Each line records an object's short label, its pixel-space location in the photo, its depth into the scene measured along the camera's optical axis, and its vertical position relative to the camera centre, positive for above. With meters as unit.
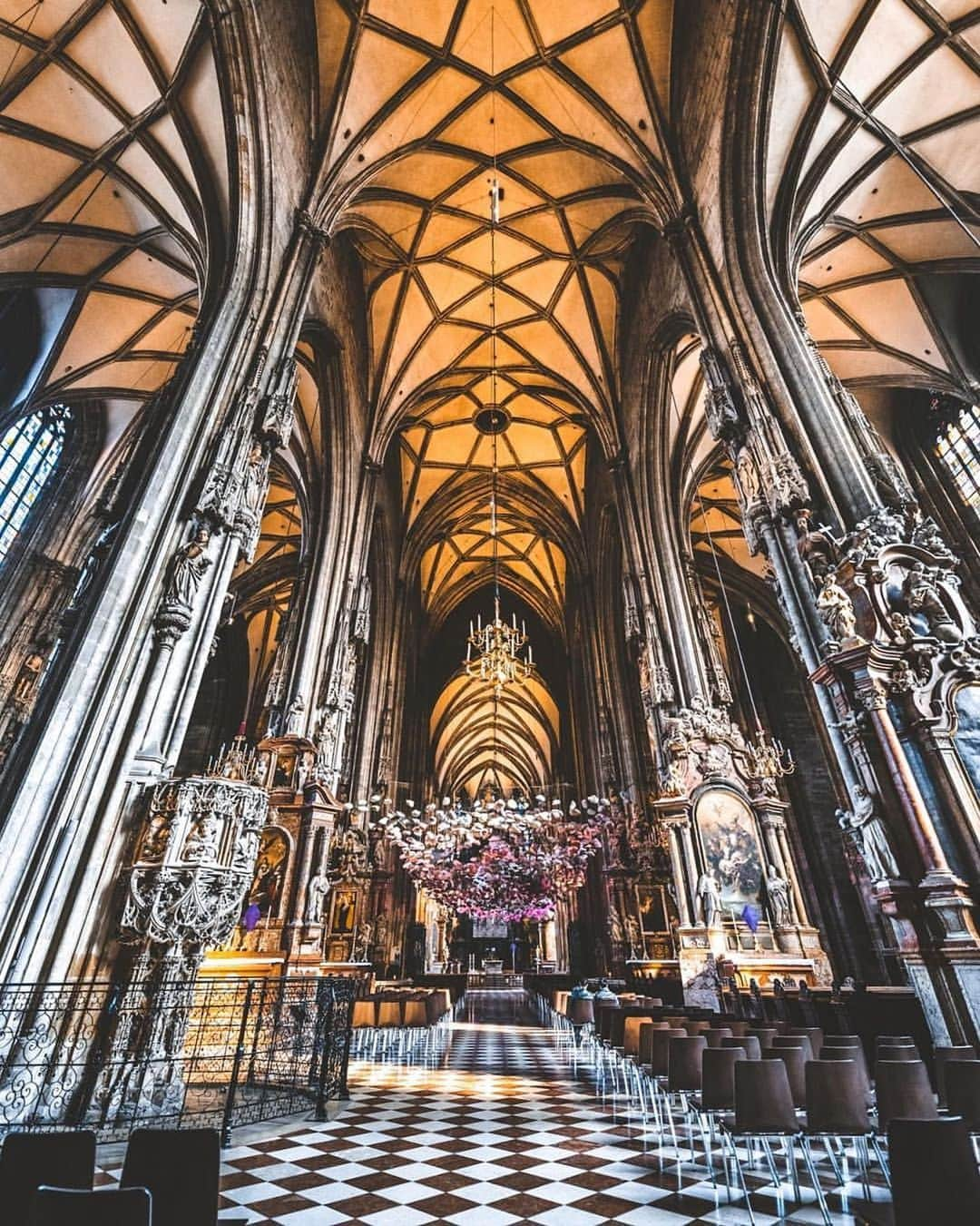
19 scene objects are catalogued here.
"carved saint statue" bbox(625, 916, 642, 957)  13.95 +0.90
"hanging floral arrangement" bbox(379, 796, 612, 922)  13.74 +2.73
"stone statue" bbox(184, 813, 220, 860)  5.84 +1.22
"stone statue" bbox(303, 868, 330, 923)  10.60 +1.34
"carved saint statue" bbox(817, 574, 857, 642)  6.90 +3.71
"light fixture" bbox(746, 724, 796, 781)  12.16 +3.89
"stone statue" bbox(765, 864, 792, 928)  10.76 +1.31
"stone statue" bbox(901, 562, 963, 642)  6.82 +3.74
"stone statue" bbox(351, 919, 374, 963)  13.29 +0.81
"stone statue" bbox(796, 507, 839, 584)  7.46 +4.68
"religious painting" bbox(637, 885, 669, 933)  13.61 +1.44
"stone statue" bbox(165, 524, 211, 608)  6.92 +4.19
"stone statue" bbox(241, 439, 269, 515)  8.31 +6.17
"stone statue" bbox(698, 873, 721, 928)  10.82 +1.29
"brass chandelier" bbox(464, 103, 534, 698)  14.05 +6.97
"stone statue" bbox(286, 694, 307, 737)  11.59 +4.44
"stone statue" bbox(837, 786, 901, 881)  6.07 +1.31
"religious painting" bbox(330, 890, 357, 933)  13.23 +1.38
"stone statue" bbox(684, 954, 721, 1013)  10.34 -0.11
